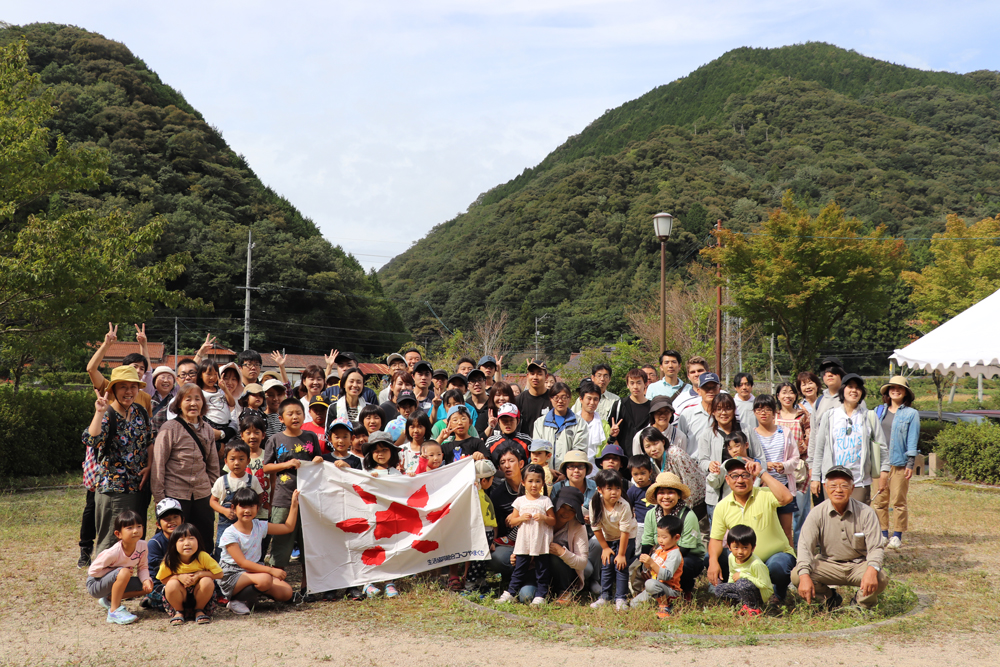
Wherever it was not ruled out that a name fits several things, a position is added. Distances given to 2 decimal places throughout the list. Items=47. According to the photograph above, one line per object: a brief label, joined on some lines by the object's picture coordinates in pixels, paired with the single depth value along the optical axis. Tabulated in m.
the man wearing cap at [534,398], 7.82
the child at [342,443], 6.81
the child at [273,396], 7.79
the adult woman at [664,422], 6.89
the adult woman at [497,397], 7.60
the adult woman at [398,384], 8.66
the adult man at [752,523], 6.06
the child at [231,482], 6.28
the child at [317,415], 7.34
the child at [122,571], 5.73
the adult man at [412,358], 9.58
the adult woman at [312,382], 8.16
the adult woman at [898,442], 8.52
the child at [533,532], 6.16
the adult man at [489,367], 9.15
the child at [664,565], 6.00
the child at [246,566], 5.93
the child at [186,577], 5.68
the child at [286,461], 6.60
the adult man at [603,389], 7.61
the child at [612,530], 6.11
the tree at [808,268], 23.11
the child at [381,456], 6.76
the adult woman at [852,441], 7.77
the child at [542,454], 6.52
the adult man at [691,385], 7.62
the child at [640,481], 6.45
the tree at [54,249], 12.02
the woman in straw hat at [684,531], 6.15
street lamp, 14.79
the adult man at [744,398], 7.71
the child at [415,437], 6.97
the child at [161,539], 5.91
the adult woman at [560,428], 7.14
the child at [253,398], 7.62
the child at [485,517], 6.60
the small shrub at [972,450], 13.66
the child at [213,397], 7.46
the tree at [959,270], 31.03
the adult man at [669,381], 8.09
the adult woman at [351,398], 7.78
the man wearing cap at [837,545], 5.88
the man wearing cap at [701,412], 7.09
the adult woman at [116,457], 6.29
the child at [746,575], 5.84
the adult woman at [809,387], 8.85
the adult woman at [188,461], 6.25
